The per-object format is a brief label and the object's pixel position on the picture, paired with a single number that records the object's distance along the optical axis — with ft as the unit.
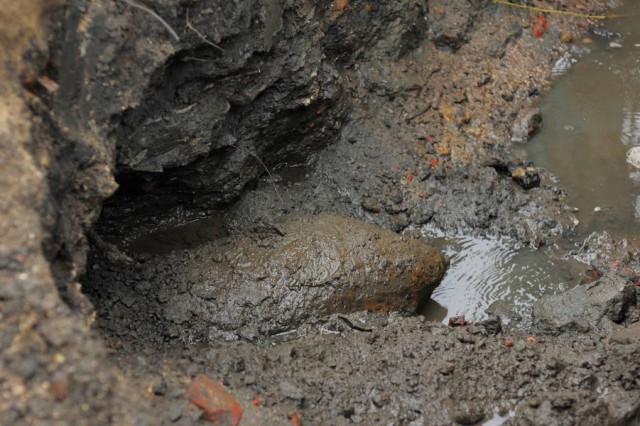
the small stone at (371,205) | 15.57
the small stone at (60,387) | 7.43
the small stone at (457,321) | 13.57
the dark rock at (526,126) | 17.03
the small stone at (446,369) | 11.40
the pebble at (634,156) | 16.38
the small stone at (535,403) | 10.92
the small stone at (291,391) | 10.58
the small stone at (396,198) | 15.78
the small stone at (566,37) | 19.40
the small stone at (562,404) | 10.78
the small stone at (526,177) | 16.01
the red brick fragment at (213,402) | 9.23
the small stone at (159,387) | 9.01
